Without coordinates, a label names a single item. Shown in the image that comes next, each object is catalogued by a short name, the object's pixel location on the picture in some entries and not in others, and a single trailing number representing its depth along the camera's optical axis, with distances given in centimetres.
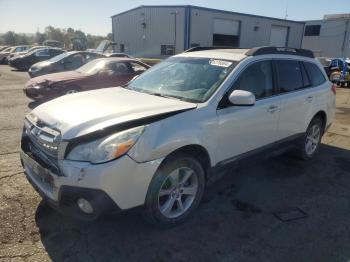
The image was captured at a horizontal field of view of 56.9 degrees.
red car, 886
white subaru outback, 273
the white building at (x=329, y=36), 3928
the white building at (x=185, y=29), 2559
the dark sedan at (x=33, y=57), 2169
